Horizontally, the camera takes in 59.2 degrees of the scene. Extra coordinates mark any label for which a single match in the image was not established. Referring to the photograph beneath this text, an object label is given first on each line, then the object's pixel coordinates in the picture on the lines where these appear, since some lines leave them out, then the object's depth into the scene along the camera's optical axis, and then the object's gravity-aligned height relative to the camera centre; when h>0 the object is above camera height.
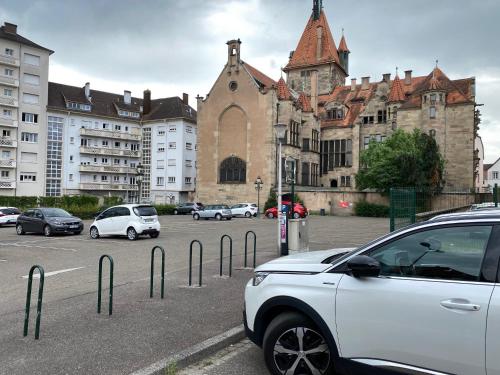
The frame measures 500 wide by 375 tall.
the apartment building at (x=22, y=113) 60.00 +11.56
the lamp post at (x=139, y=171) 39.83 +2.29
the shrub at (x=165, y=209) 50.81 -1.49
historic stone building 51.69 +9.60
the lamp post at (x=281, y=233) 13.66 -1.10
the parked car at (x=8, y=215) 32.09 -1.55
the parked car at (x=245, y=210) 46.12 -1.34
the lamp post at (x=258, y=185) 49.84 +1.44
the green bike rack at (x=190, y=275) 8.97 -1.64
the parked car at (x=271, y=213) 44.06 -1.55
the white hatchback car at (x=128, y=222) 20.36 -1.26
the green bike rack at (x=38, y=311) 5.46 -1.47
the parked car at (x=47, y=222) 23.08 -1.48
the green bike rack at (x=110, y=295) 6.68 -1.53
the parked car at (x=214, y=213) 40.41 -1.47
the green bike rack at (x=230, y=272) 10.09 -1.73
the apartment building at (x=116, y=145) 67.31 +8.29
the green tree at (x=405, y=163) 43.81 +3.72
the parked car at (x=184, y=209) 52.38 -1.49
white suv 3.30 -0.91
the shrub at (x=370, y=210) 46.21 -1.15
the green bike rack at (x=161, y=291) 7.92 -1.69
